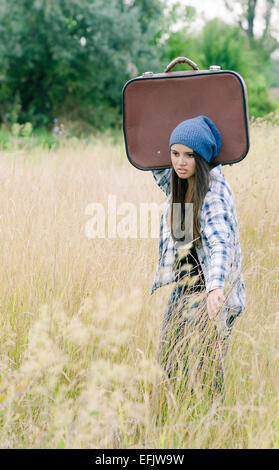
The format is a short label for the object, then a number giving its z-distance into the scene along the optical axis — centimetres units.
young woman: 620
